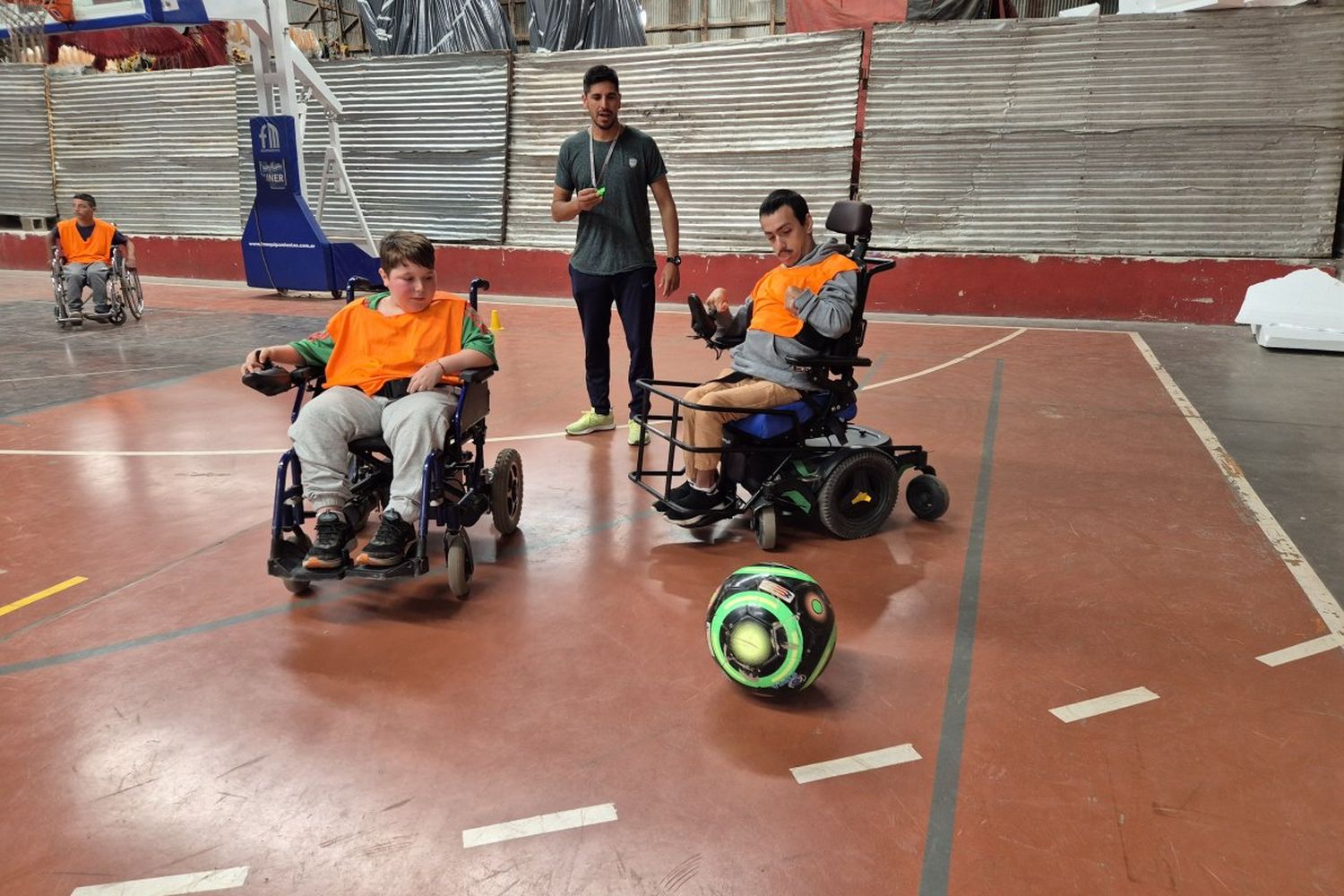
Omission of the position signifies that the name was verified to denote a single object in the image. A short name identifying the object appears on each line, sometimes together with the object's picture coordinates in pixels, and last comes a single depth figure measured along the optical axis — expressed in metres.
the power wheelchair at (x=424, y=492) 2.81
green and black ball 2.30
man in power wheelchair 3.37
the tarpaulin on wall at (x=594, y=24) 12.41
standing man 4.56
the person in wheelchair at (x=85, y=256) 8.46
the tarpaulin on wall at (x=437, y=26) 12.78
